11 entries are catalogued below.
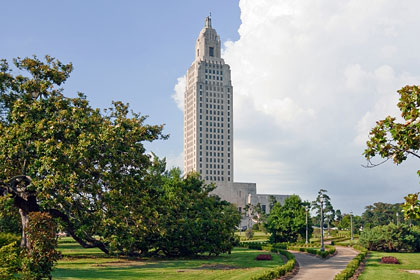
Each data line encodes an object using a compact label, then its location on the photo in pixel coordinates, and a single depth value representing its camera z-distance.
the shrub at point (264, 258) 39.75
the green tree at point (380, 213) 117.38
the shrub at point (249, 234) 91.88
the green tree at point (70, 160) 27.12
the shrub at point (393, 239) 52.72
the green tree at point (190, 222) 38.91
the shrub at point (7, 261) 18.11
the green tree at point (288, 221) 68.31
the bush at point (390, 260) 38.04
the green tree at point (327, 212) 107.72
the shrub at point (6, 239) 31.20
